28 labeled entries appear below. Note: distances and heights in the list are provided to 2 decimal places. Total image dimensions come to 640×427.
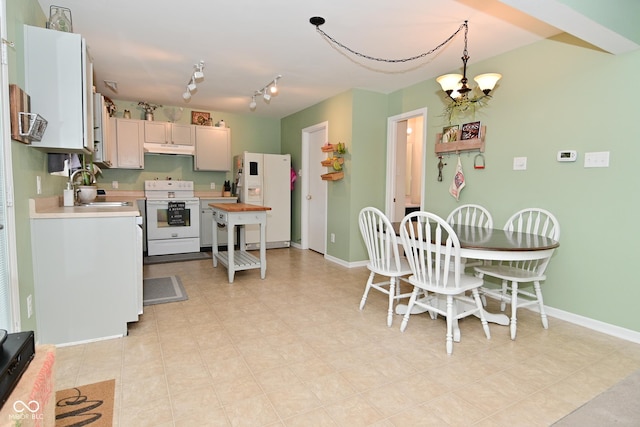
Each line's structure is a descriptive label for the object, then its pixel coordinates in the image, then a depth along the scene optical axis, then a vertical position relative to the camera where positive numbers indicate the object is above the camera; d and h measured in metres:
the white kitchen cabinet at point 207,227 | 5.64 -0.62
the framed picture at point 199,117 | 5.90 +1.24
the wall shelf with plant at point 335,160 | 4.72 +0.43
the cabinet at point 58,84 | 2.15 +0.66
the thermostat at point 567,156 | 2.79 +0.32
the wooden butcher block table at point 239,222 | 3.81 -0.37
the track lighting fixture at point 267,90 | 4.05 +1.34
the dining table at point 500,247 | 2.27 -0.36
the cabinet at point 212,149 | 5.70 +0.68
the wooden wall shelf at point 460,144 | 3.46 +0.51
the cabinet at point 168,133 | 5.32 +0.88
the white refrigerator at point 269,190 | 5.70 +0.00
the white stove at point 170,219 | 5.16 -0.46
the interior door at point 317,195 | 5.41 -0.08
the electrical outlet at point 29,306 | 2.12 -0.74
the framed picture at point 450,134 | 3.72 +0.64
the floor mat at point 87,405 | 1.61 -1.09
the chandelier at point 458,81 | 2.84 +0.98
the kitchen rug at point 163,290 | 3.29 -1.06
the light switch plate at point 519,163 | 3.14 +0.28
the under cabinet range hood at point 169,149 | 5.29 +0.63
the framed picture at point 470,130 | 3.53 +0.65
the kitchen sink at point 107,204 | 3.29 -0.17
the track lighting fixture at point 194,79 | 3.39 +1.30
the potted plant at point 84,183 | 3.29 +0.05
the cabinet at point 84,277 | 2.26 -0.62
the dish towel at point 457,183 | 3.67 +0.10
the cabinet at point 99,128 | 3.34 +0.59
